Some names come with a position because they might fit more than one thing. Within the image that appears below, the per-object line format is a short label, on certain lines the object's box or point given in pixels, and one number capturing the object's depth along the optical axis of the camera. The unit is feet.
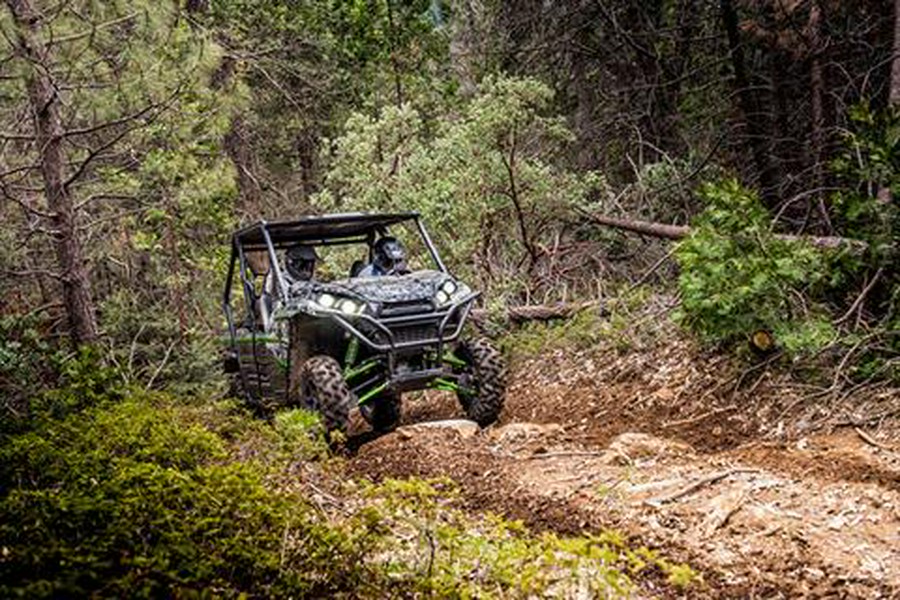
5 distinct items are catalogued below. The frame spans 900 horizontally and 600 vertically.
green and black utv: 21.93
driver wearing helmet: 26.66
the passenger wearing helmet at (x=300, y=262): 26.61
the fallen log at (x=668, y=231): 21.44
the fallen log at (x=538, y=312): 33.63
